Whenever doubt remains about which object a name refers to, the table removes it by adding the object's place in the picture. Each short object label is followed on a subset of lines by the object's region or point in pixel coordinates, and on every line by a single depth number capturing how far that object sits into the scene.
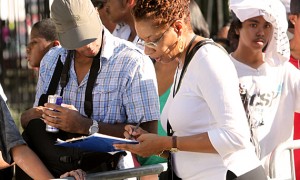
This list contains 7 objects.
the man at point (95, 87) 8.08
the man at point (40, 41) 10.76
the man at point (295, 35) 10.95
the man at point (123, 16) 11.16
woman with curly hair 7.03
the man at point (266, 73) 9.90
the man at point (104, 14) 11.66
